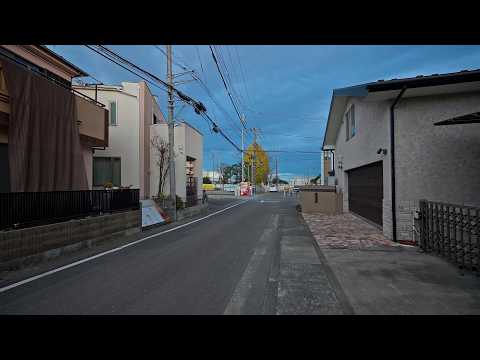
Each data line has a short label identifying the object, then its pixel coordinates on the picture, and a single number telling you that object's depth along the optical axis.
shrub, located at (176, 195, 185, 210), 15.48
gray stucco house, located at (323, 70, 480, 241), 6.97
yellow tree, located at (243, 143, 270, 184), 55.08
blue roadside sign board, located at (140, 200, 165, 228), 11.19
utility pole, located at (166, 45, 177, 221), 14.93
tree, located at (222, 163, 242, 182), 93.25
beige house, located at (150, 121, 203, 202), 18.81
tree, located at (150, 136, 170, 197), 17.71
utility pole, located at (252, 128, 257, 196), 50.20
